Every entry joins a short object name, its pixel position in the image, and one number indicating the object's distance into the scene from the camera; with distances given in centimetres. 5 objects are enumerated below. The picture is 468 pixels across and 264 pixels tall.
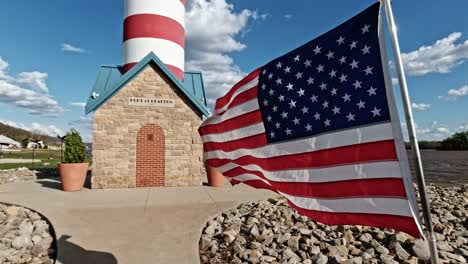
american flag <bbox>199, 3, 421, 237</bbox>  232
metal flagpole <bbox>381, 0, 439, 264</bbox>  197
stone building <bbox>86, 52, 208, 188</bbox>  1027
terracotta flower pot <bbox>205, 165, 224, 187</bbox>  1102
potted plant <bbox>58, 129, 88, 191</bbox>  977
